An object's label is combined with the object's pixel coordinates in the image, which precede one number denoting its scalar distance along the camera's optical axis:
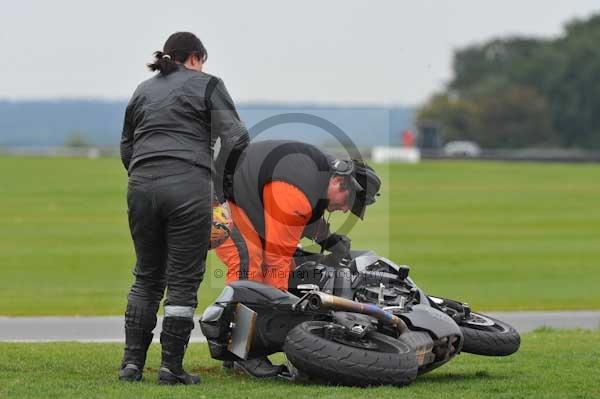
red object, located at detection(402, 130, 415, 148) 193.12
